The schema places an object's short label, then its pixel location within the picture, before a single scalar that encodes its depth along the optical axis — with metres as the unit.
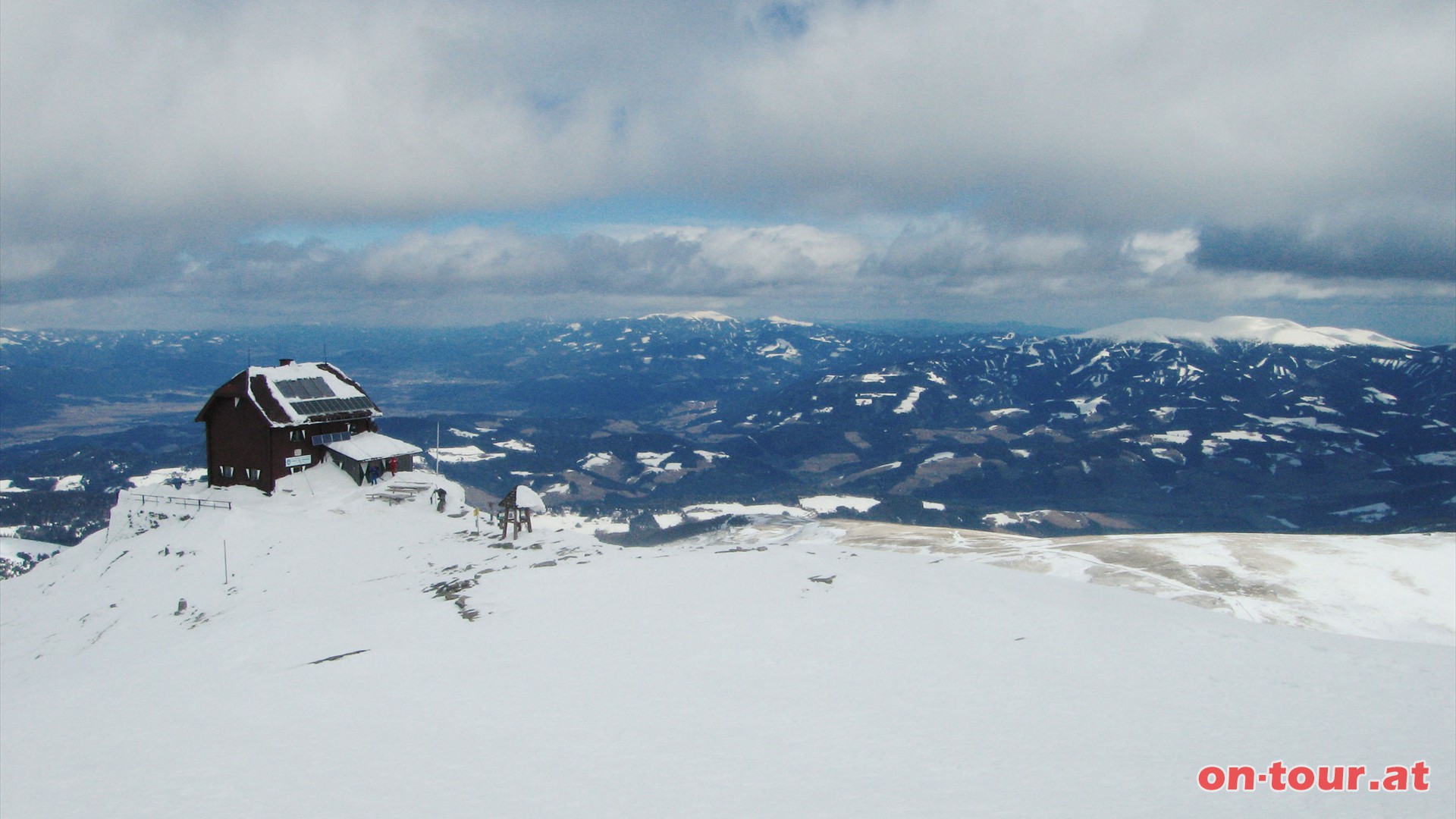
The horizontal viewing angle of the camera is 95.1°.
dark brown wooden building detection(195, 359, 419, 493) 58.25
